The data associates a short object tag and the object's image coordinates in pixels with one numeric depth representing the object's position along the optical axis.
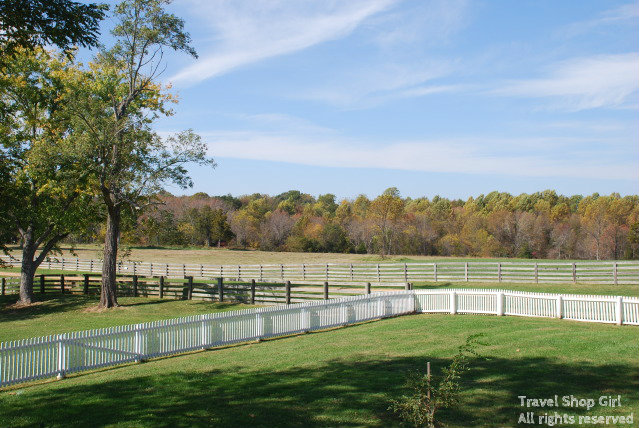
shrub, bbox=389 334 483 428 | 7.79
